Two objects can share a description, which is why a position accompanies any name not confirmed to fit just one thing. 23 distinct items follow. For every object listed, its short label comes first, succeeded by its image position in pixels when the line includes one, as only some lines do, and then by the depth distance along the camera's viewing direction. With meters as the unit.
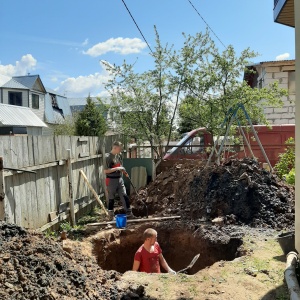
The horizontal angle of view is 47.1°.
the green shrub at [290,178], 9.18
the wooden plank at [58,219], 6.11
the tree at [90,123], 20.53
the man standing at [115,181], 8.03
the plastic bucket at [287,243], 4.94
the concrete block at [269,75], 15.48
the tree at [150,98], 10.98
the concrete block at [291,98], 15.45
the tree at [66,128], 26.53
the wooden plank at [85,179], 8.00
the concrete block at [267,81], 15.51
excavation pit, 6.25
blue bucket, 6.87
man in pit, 5.41
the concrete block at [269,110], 15.78
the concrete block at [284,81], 15.31
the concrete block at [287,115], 15.60
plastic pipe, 3.42
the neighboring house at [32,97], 30.53
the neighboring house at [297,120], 4.38
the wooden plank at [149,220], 7.12
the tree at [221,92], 10.77
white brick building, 15.19
